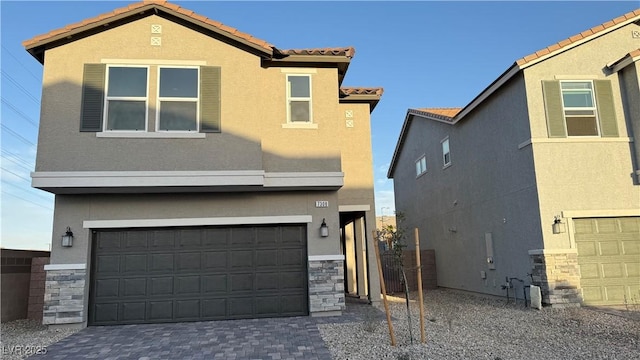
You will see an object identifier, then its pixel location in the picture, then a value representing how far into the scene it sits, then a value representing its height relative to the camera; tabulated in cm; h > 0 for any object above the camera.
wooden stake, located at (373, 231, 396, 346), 714 -90
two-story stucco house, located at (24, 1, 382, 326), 954 +184
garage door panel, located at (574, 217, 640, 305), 1066 -47
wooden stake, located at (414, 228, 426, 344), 732 -95
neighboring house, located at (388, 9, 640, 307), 1070 +188
